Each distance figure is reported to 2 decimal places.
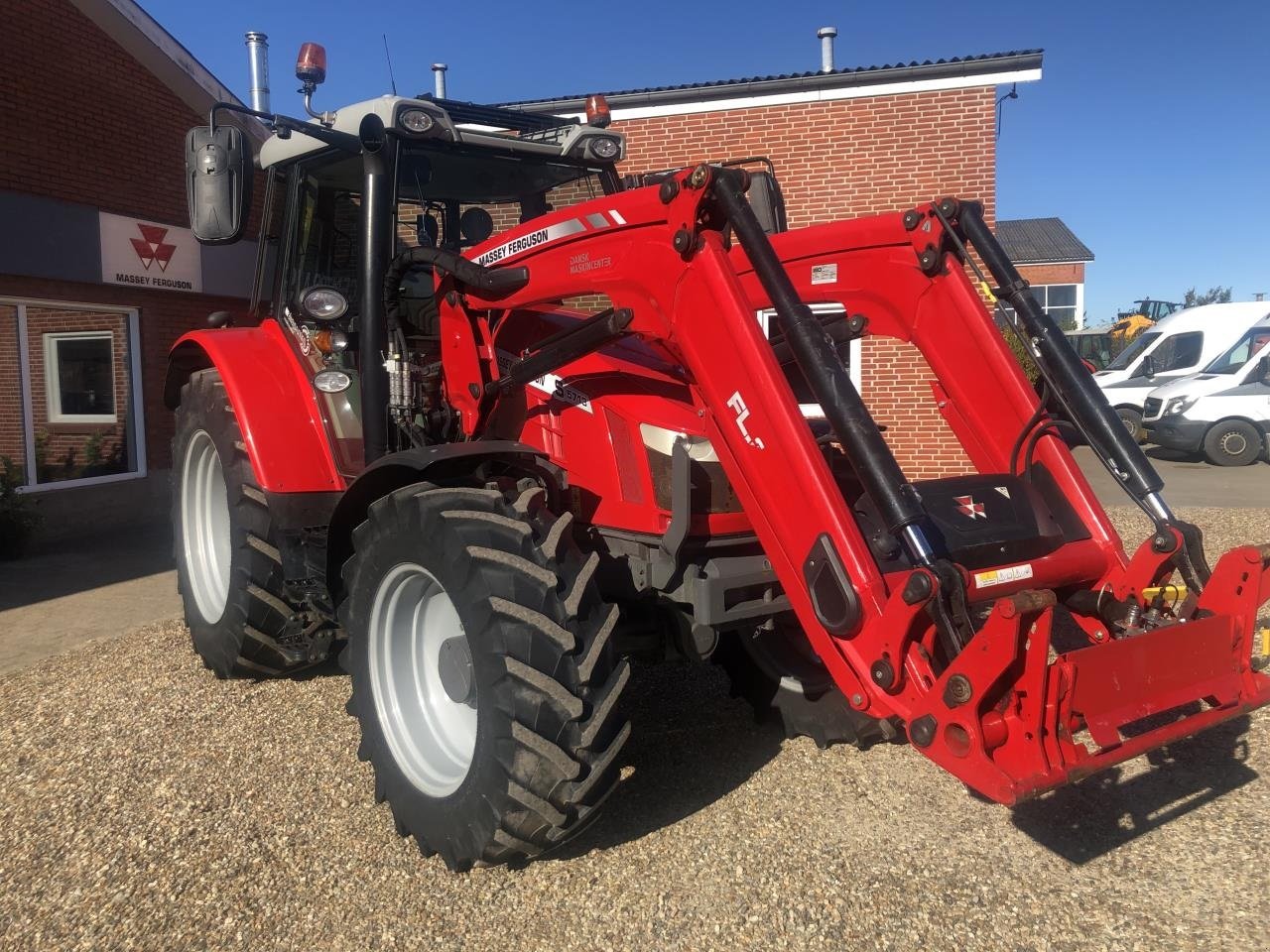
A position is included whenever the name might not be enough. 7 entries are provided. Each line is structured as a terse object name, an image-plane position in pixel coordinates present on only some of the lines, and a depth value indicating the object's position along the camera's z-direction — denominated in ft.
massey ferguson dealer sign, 28.60
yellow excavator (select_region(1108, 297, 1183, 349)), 85.81
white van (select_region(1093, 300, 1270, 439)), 49.80
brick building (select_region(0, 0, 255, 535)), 26.32
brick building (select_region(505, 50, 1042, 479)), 33.17
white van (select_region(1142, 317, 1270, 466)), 44.09
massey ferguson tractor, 7.48
